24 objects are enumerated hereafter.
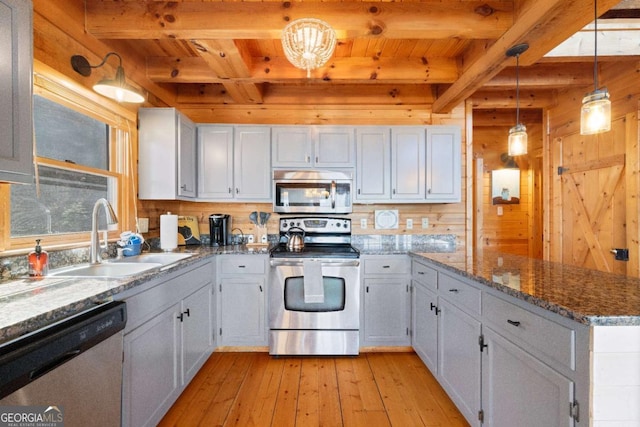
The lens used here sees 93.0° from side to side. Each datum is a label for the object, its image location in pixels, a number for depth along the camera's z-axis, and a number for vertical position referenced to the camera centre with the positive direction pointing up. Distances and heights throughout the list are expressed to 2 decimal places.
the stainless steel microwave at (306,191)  2.98 +0.20
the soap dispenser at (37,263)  1.51 -0.25
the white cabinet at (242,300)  2.71 -0.79
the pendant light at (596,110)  1.50 +0.51
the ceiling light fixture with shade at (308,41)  1.60 +0.93
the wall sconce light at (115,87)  1.77 +0.74
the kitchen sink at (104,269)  1.70 -0.35
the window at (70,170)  1.69 +0.29
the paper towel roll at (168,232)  2.60 -0.17
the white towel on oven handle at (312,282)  2.56 -0.59
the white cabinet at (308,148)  3.03 +0.64
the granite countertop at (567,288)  0.96 -0.33
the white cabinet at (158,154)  2.65 +0.51
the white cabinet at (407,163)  3.05 +0.49
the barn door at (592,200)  2.75 +0.11
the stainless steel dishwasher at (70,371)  0.85 -0.52
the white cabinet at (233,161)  3.04 +0.51
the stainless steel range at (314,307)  2.62 -0.83
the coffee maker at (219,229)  3.11 -0.18
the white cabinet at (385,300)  2.73 -0.80
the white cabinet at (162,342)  1.45 -0.76
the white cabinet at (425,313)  2.19 -0.80
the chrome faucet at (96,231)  1.77 -0.11
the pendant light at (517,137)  2.03 +0.50
